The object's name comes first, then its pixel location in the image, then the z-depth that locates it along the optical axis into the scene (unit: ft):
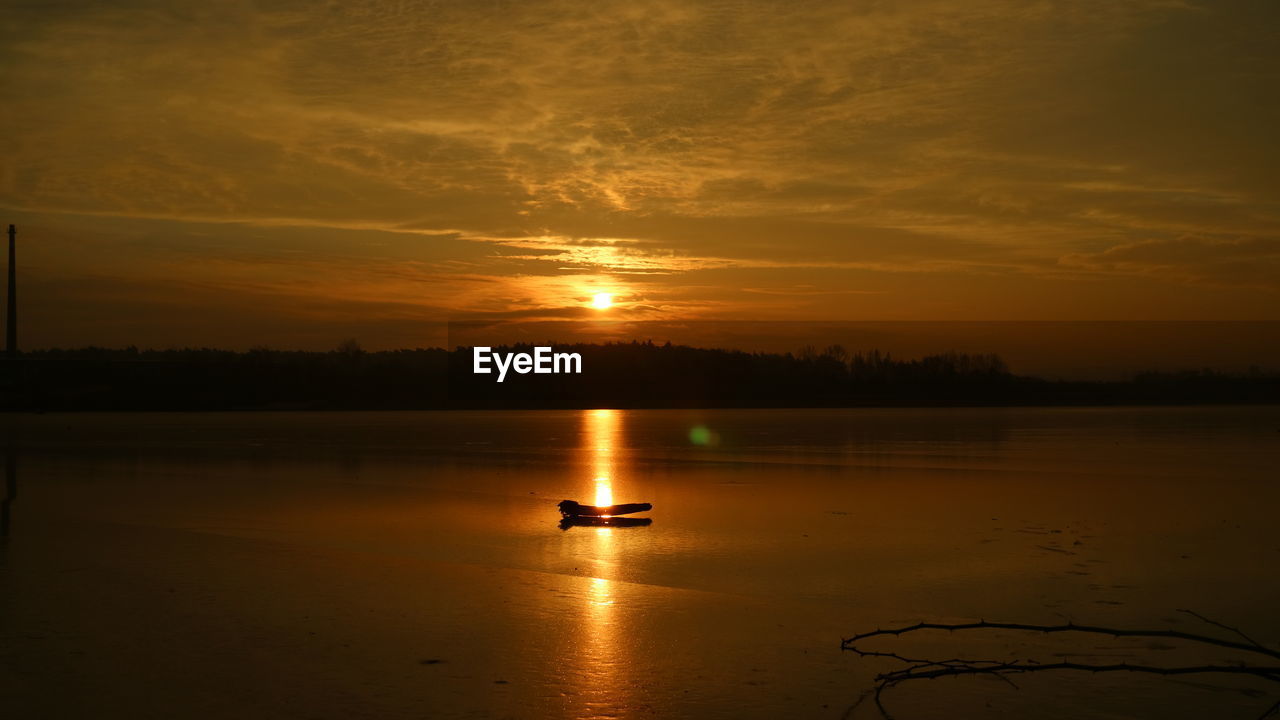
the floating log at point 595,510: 40.22
